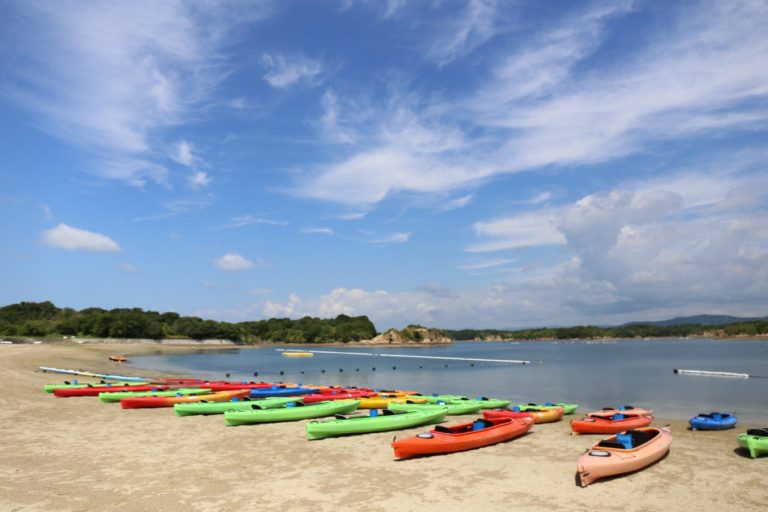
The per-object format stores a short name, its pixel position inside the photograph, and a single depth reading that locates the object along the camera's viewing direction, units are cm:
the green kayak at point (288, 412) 1997
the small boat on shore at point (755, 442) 1445
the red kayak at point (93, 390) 2744
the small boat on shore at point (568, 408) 2359
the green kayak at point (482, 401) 2498
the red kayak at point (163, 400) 2430
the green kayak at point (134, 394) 2591
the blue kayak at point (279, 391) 2980
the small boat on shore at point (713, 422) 1998
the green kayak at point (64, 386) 2822
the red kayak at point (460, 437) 1434
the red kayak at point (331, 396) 2609
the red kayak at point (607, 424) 1841
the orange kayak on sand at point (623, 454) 1188
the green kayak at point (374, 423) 1711
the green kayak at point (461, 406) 2145
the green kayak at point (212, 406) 2223
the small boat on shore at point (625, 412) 2022
